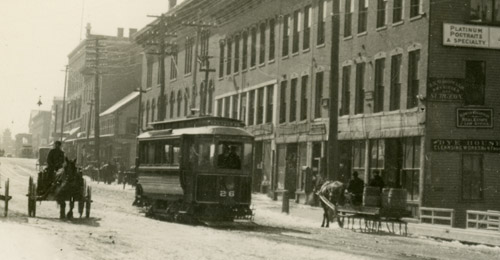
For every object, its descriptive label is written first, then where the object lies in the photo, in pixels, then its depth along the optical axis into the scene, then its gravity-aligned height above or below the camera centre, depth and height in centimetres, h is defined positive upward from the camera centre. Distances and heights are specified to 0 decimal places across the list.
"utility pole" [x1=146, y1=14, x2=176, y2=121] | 4834 +731
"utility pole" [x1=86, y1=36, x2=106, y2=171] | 6569 +438
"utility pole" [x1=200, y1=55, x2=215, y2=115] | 4559 +461
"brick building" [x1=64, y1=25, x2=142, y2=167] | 9419 +1042
